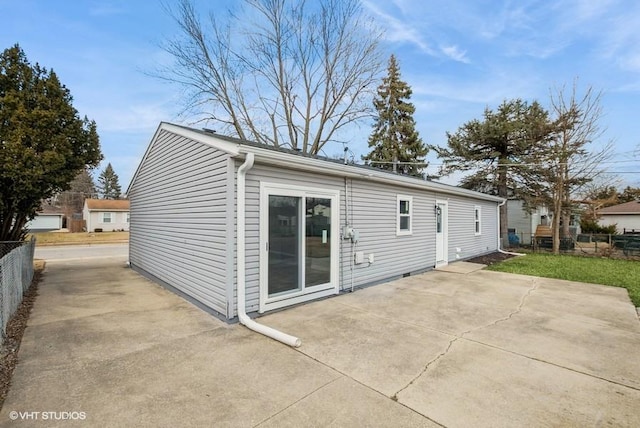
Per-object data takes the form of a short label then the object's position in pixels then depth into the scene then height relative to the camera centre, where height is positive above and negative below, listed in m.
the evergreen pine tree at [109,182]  54.07 +6.46
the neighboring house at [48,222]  32.43 -0.44
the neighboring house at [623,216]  23.92 +0.27
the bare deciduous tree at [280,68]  14.13 +7.77
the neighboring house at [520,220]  20.70 -0.06
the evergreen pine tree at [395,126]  22.38 +6.91
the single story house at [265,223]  4.47 -0.08
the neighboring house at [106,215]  29.62 +0.30
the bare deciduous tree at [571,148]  12.77 +3.18
